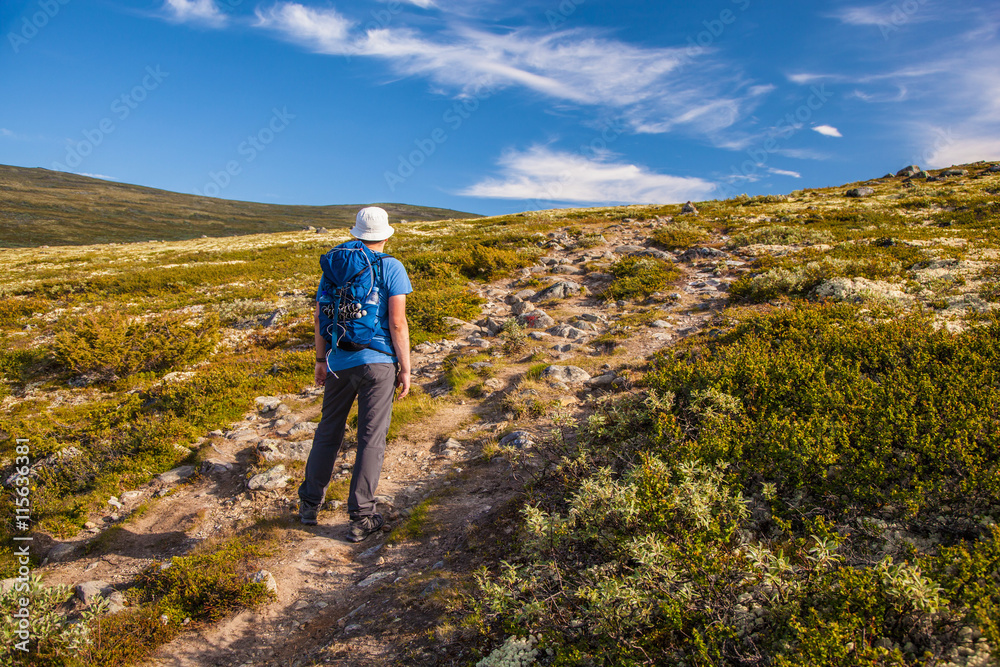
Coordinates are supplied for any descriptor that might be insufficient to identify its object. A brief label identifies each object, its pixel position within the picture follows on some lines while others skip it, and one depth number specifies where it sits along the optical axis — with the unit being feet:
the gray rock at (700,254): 59.87
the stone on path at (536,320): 41.37
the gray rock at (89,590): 15.51
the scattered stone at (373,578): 15.90
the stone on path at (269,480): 21.99
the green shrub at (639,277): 47.80
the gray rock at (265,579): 15.75
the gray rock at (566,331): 37.88
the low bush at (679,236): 67.15
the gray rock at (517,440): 21.98
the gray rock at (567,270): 59.47
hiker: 17.97
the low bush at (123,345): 35.78
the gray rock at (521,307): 46.26
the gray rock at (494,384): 30.08
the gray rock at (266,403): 30.30
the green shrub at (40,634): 12.50
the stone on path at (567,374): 29.04
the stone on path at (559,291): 50.41
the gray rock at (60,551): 18.85
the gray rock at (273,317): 47.16
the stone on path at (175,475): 23.71
